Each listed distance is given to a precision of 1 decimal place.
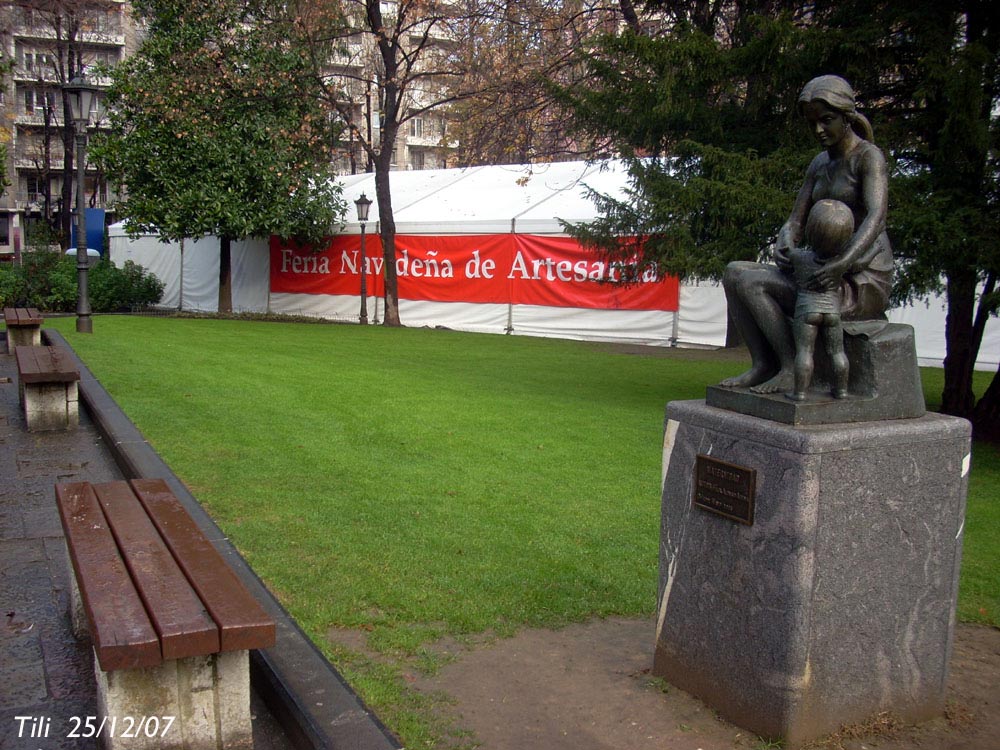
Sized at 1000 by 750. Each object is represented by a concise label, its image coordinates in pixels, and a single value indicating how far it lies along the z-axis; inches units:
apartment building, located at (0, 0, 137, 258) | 1450.5
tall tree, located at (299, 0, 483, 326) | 861.2
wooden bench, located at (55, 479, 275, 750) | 114.3
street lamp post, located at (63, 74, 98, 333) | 622.8
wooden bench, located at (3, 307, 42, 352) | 497.7
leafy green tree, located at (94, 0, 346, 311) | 922.7
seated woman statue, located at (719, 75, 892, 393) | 140.3
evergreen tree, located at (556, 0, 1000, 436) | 321.7
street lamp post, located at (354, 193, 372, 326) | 902.8
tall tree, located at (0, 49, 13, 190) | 749.6
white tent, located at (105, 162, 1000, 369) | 730.8
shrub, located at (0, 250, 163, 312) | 970.1
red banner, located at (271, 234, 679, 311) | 772.0
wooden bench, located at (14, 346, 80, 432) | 318.3
